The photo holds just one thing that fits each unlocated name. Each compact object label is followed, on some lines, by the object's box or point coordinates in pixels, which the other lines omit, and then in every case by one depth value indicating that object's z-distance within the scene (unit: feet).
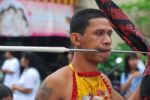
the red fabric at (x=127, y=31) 18.37
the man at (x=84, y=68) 17.21
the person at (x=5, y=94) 21.90
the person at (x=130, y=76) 37.69
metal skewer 16.09
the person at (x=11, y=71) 42.69
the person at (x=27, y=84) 39.01
